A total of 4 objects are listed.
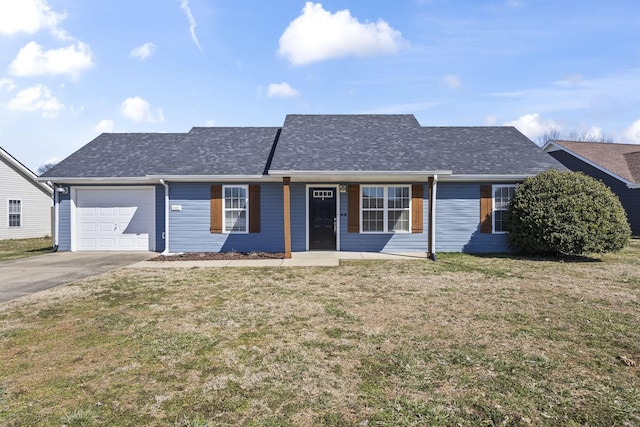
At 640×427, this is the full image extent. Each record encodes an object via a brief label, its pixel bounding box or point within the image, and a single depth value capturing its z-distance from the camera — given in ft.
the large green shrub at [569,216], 32.63
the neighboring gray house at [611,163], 58.65
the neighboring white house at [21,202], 58.87
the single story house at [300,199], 38.96
